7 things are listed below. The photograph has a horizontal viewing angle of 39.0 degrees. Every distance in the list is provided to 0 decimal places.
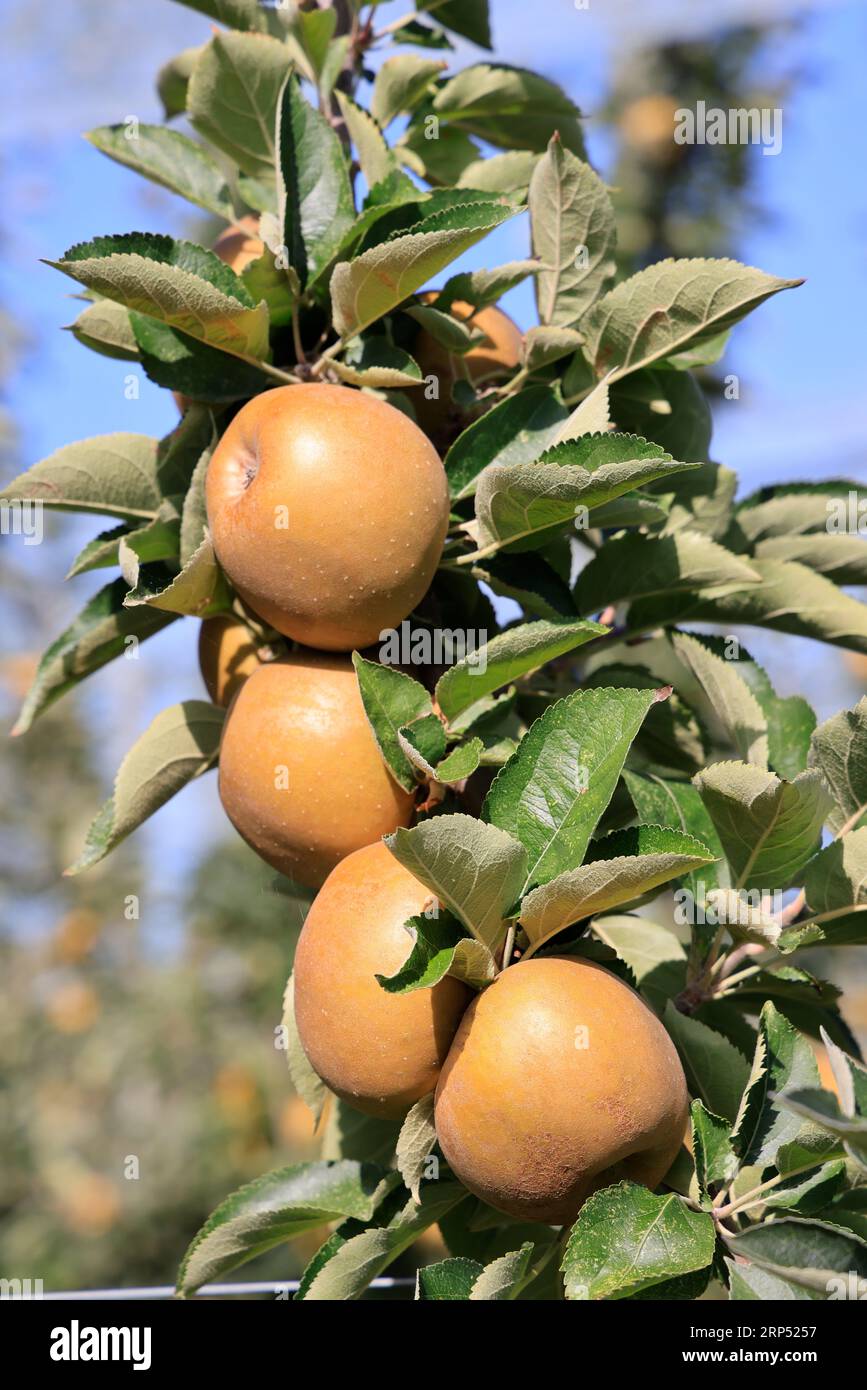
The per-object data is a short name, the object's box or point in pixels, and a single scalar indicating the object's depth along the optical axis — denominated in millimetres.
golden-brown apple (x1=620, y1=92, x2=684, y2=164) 4121
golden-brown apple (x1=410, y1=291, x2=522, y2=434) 1013
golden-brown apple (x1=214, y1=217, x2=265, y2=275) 1048
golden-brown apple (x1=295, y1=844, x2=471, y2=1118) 751
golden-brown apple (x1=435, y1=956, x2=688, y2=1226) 697
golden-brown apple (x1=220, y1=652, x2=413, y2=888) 829
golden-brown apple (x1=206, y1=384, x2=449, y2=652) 811
